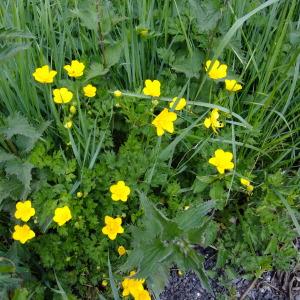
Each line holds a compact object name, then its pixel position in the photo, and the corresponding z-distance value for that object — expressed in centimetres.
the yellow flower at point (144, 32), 40
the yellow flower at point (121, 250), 36
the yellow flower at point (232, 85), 39
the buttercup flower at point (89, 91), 38
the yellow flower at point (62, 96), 36
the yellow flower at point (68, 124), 35
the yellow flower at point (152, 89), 37
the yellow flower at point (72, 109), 36
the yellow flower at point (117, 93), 36
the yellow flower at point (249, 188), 37
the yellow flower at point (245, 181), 37
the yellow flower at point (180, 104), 37
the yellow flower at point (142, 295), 35
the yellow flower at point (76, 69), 38
